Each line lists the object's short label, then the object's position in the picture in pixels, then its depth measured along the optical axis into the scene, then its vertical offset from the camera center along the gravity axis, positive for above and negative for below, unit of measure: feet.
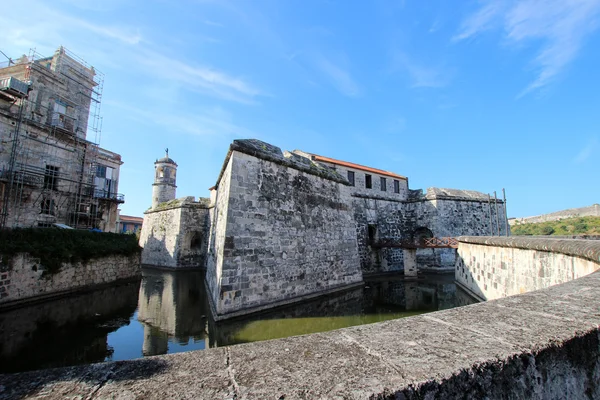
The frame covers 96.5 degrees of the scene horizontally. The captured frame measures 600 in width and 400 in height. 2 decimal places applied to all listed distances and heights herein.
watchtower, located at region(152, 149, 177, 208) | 79.90 +16.42
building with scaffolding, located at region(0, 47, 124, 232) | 43.83 +15.48
